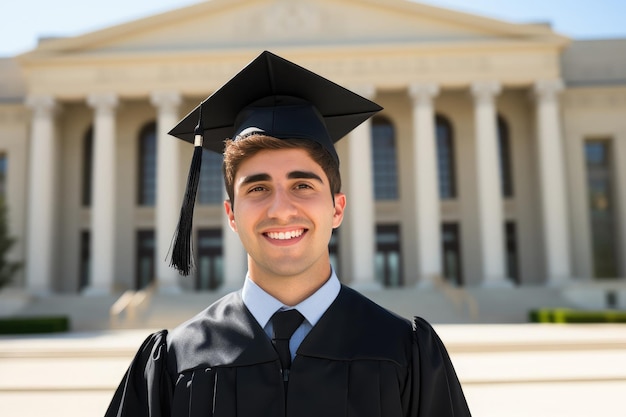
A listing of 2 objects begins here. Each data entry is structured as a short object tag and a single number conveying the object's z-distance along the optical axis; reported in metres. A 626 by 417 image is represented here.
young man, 2.23
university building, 28.69
